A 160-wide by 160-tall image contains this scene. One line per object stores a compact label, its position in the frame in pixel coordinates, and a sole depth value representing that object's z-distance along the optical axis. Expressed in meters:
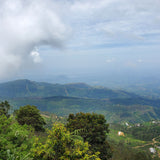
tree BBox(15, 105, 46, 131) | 37.28
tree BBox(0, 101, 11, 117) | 47.12
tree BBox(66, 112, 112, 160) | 25.28
